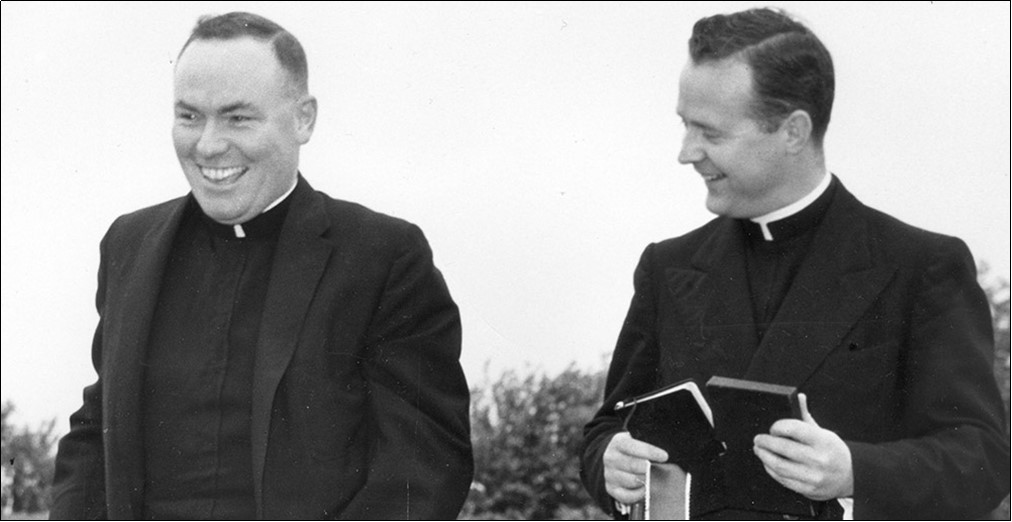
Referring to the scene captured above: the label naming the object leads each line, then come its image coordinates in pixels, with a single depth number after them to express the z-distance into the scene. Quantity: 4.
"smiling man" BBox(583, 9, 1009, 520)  3.38
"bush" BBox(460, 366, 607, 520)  5.13
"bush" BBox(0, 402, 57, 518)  5.84
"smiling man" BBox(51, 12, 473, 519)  3.74
